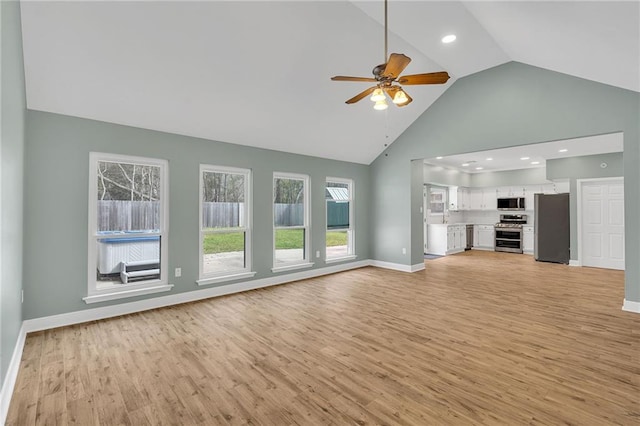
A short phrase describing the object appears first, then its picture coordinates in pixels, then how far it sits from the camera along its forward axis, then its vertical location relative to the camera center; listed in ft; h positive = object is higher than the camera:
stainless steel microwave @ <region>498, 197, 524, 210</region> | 29.96 +0.97
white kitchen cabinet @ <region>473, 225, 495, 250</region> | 31.99 -2.76
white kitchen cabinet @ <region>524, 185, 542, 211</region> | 29.50 +1.79
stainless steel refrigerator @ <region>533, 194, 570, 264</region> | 23.73 -1.33
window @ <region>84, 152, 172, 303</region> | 12.12 -0.56
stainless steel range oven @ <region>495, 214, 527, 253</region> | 29.71 -2.12
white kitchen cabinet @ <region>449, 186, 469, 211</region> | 32.35 +1.63
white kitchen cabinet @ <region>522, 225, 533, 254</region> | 29.04 -2.71
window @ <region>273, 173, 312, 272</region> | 18.44 -0.51
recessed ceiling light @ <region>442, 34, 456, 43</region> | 13.01 +7.97
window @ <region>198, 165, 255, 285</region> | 15.34 -0.60
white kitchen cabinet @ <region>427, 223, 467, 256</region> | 29.12 -2.72
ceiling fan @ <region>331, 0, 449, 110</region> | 8.38 +4.05
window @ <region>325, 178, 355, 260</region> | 21.57 -0.46
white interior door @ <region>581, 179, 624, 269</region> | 21.07 -0.88
